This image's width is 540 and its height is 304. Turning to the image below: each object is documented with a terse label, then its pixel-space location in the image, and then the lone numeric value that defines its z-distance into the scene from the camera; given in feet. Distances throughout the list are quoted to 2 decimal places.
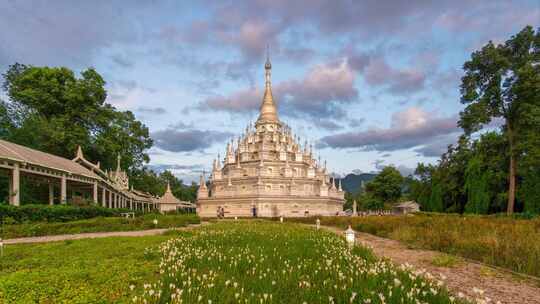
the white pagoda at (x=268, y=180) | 164.17
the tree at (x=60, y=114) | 110.22
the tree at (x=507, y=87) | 100.68
